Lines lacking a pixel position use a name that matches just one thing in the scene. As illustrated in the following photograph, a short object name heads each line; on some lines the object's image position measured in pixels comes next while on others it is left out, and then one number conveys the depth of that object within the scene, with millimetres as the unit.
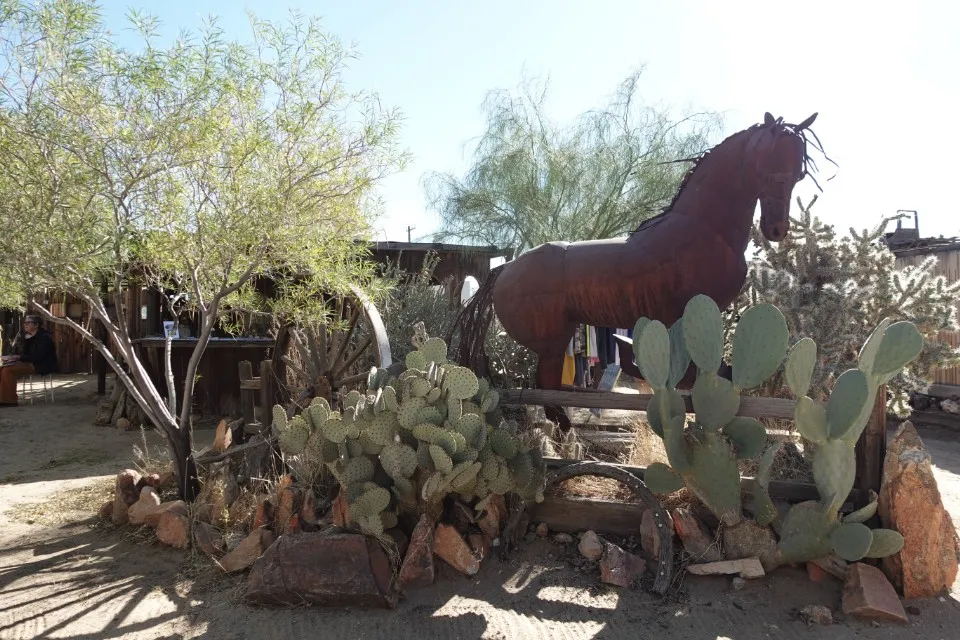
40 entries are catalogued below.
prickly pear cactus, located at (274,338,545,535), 3016
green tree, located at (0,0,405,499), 3301
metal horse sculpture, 3229
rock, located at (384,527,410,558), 3211
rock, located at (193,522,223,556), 3625
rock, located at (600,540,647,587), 3035
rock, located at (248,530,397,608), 2980
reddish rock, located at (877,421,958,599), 2846
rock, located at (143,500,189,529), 3957
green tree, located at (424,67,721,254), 12609
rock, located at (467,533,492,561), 3257
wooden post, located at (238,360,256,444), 5469
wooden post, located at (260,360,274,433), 5016
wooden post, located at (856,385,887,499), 3178
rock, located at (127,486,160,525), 4086
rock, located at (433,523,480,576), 3184
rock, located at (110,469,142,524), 4273
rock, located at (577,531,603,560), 3244
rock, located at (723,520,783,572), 3033
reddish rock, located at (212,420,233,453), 4508
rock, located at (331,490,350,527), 3319
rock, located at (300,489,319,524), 3492
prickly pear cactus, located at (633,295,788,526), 2891
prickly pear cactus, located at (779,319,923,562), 2711
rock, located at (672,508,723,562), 3094
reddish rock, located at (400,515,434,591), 3105
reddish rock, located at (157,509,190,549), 3812
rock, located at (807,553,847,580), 2928
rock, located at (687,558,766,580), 2979
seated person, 9070
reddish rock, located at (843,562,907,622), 2670
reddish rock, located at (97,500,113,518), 4414
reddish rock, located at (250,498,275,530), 3625
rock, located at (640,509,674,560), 3176
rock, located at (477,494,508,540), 3395
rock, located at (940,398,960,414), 8369
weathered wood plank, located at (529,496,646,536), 3404
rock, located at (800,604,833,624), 2703
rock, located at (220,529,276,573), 3402
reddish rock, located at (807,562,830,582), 2979
